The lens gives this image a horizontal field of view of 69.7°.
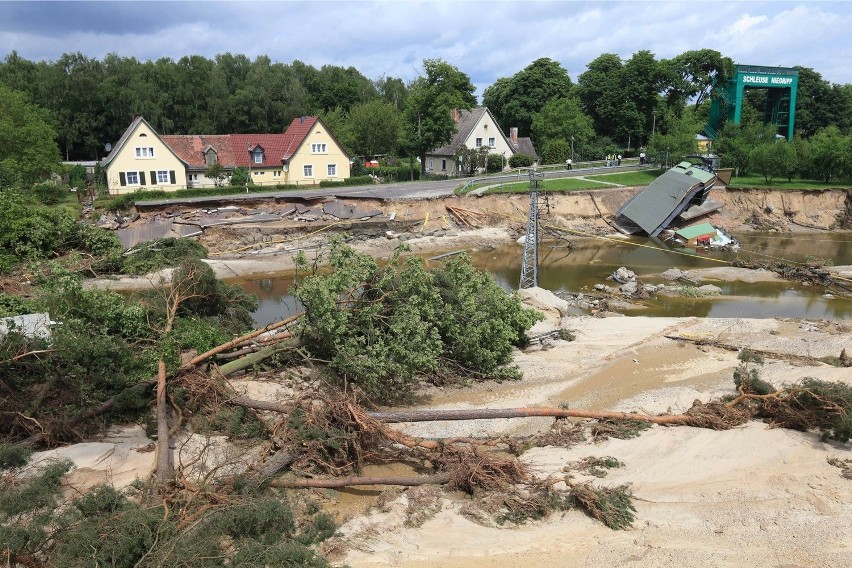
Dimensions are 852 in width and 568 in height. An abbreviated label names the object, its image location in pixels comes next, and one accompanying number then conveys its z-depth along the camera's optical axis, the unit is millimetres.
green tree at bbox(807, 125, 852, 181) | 49750
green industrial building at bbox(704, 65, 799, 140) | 56844
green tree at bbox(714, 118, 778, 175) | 52281
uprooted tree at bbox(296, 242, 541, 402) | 15062
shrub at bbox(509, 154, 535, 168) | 57219
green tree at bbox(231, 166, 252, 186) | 45688
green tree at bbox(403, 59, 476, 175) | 49312
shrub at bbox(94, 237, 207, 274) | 29547
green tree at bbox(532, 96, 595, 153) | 59094
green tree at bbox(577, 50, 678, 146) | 63750
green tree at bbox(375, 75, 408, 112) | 96269
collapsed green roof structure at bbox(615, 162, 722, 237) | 40875
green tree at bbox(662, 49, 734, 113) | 64750
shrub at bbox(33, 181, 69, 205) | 40750
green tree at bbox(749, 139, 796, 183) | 49344
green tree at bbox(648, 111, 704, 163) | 50500
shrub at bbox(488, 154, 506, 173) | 55938
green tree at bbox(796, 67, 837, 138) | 72750
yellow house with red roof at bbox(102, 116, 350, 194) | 44438
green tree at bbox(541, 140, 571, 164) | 58891
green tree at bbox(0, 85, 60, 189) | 39906
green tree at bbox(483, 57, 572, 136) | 69438
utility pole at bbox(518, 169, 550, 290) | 27906
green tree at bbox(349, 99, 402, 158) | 59844
